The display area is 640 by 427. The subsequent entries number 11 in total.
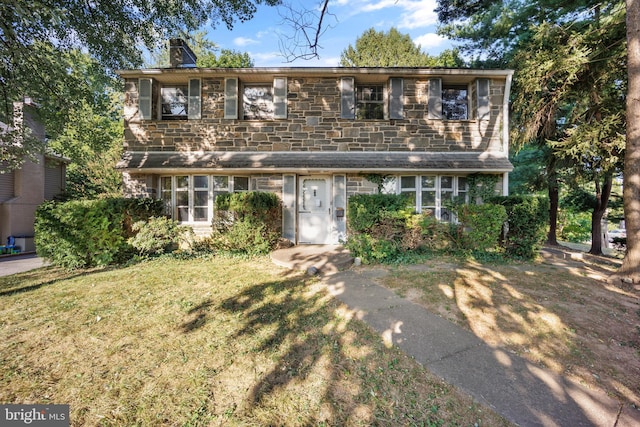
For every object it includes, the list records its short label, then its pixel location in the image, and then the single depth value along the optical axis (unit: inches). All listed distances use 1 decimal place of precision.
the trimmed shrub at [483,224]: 249.0
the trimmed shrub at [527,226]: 253.3
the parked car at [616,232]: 876.4
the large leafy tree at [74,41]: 209.3
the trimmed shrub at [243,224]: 275.1
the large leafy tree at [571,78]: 273.0
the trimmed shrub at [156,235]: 258.1
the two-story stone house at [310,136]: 327.3
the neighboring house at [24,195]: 391.5
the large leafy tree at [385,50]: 801.6
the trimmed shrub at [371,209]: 238.1
